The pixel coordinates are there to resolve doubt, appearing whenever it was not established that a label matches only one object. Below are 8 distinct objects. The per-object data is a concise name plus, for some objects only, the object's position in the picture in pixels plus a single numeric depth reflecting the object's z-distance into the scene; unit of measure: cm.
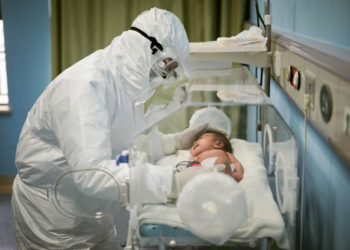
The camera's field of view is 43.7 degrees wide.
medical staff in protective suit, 172
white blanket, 116
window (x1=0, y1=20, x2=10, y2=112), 409
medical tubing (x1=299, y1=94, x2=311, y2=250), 139
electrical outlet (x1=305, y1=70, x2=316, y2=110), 135
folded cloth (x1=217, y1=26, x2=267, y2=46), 228
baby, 167
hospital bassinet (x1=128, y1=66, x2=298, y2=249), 118
